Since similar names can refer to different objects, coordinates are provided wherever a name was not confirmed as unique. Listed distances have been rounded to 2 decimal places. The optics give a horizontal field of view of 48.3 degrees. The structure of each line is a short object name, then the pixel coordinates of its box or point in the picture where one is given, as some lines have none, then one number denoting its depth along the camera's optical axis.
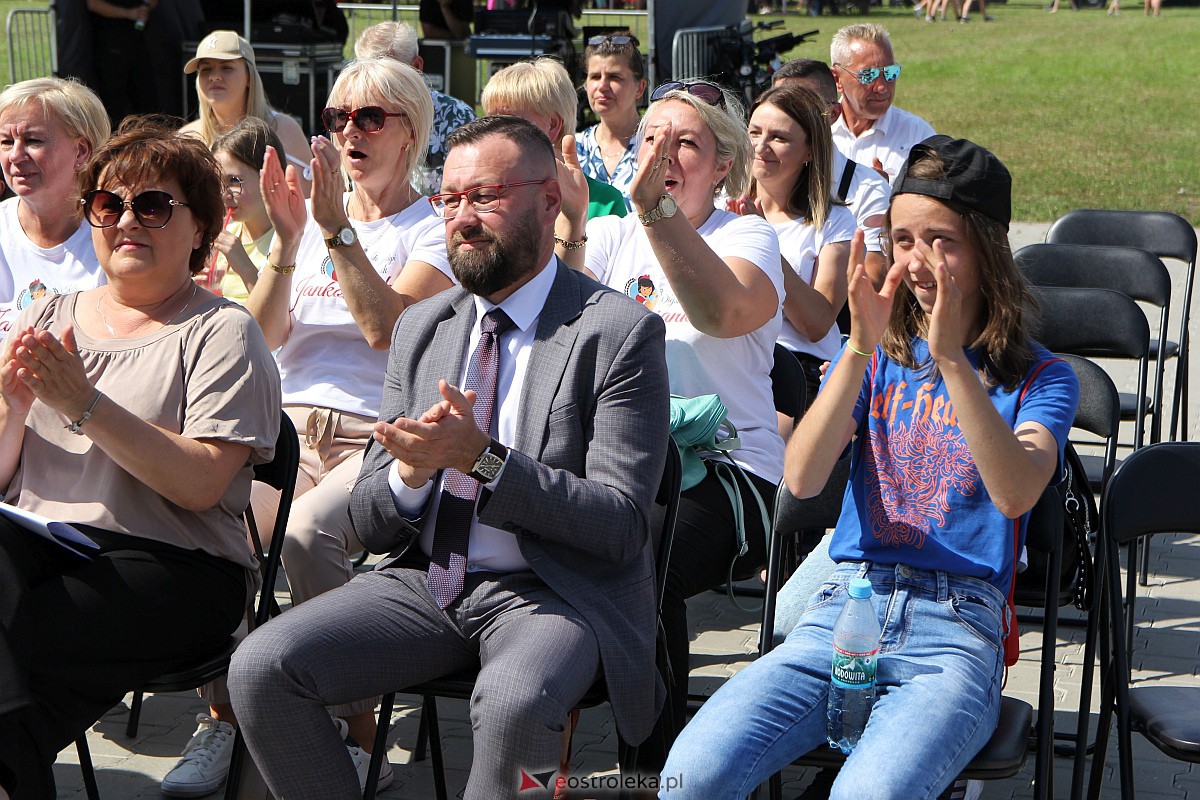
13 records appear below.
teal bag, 3.44
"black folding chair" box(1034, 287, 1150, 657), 4.78
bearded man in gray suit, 2.69
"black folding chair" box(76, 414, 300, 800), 3.05
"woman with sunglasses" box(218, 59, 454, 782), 3.56
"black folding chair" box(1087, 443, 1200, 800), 2.84
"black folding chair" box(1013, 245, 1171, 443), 5.41
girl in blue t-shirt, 2.57
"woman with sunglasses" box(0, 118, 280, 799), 2.85
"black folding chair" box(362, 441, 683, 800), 2.85
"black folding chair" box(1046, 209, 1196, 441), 5.94
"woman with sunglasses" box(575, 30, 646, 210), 6.30
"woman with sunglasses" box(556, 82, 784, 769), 3.45
